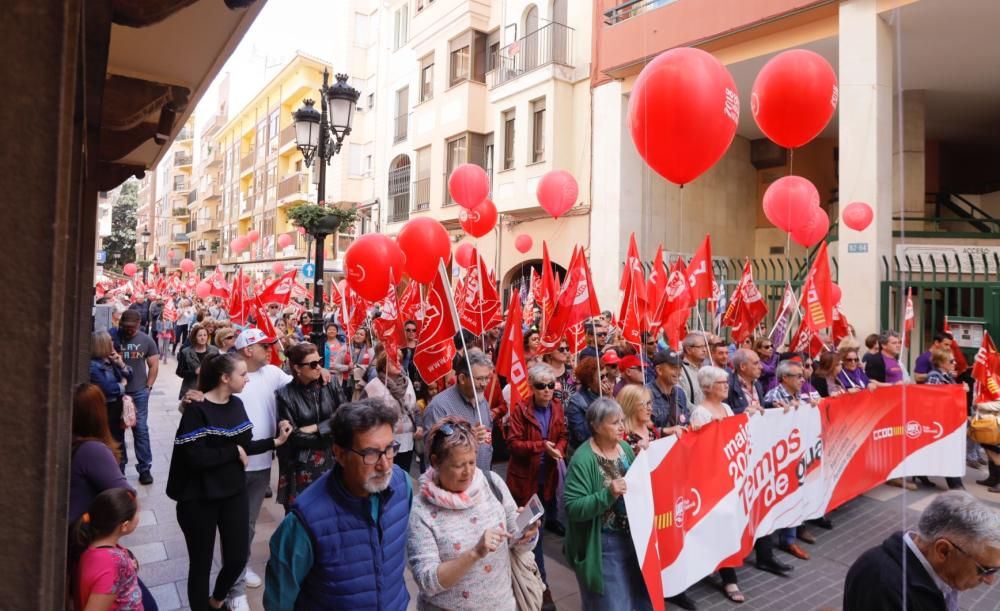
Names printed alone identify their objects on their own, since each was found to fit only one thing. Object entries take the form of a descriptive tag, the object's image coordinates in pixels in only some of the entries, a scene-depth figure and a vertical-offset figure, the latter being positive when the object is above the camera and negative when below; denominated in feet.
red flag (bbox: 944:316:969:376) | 31.53 -1.85
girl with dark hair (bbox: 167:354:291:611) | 12.05 -3.18
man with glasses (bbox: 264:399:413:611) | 7.79 -2.78
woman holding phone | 8.66 -3.06
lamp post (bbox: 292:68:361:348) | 28.12 +9.08
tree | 145.69 +20.05
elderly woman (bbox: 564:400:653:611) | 11.73 -4.01
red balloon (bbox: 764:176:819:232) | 30.86 +6.13
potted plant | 28.94 +4.71
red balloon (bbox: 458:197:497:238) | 42.27 +7.04
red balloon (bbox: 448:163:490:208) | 40.50 +8.80
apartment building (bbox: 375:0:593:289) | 62.64 +24.54
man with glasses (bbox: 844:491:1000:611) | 7.39 -2.93
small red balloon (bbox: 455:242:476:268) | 61.16 +6.47
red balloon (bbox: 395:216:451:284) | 32.35 +3.82
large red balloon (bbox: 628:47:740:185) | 16.94 +5.90
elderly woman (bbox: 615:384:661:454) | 13.75 -2.12
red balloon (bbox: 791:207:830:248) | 31.63 +4.84
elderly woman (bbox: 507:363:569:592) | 16.11 -3.05
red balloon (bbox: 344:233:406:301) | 29.50 +2.48
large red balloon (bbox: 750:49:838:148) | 21.29 +8.01
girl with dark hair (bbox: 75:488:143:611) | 8.79 -3.57
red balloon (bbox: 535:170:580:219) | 44.91 +9.47
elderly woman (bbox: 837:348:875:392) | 23.29 -1.92
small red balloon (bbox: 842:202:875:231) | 37.73 +6.59
